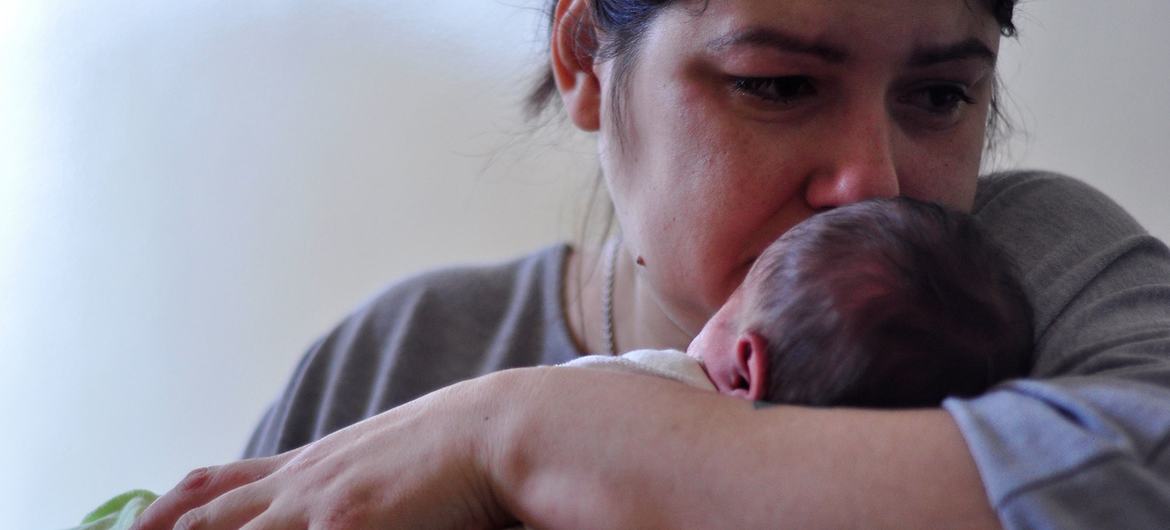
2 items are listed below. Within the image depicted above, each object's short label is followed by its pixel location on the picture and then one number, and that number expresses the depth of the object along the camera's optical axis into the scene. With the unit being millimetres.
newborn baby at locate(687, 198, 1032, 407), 883
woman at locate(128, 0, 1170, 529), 727
